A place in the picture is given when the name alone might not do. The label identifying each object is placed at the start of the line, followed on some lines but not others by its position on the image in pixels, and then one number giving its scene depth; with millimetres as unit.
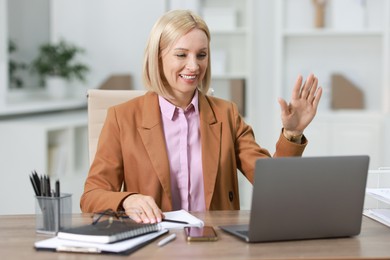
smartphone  3252
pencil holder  3343
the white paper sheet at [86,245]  3124
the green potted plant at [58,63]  8212
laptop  3183
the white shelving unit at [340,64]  7704
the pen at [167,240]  3211
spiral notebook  3164
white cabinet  6850
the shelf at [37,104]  7177
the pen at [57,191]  3351
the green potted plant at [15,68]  8187
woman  3883
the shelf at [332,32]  7710
